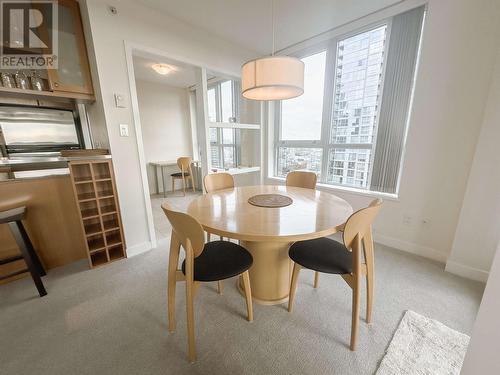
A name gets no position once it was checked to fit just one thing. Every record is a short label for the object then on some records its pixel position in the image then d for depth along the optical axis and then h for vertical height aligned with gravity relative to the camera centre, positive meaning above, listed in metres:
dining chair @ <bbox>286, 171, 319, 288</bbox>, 2.26 -0.41
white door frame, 2.00 +0.47
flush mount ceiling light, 3.38 +1.28
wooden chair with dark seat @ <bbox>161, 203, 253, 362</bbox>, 1.03 -0.72
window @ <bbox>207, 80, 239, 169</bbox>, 3.44 +0.44
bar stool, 1.50 -0.73
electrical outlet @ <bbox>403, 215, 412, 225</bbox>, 2.26 -0.85
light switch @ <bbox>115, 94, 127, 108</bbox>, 1.98 +0.42
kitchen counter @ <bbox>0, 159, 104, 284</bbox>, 1.76 -0.65
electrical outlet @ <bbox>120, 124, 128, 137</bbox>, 2.05 +0.14
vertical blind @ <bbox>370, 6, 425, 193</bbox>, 2.09 +0.49
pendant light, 1.38 +0.49
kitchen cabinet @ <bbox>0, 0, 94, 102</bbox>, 1.76 +0.68
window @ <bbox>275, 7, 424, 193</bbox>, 2.18 +0.46
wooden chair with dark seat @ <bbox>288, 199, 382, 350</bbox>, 1.09 -0.72
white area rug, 1.09 -1.19
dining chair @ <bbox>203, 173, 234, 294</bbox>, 2.16 -0.42
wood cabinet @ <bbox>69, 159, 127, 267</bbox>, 1.95 -0.66
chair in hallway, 4.47 -0.63
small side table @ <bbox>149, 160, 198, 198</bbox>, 4.63 -0.52
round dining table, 1.09 -0.46
